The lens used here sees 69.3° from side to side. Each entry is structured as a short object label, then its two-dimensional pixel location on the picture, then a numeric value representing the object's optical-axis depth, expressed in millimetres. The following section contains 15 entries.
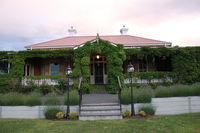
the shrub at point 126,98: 7090
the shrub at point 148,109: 6746
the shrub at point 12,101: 7379
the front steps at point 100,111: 6430
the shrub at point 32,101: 7215
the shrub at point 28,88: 12047
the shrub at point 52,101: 7164
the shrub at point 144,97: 7176
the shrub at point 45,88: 11805
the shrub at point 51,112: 6646
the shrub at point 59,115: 6504
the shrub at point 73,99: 7148
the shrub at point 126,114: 6605
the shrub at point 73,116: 6548
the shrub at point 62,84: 11827
